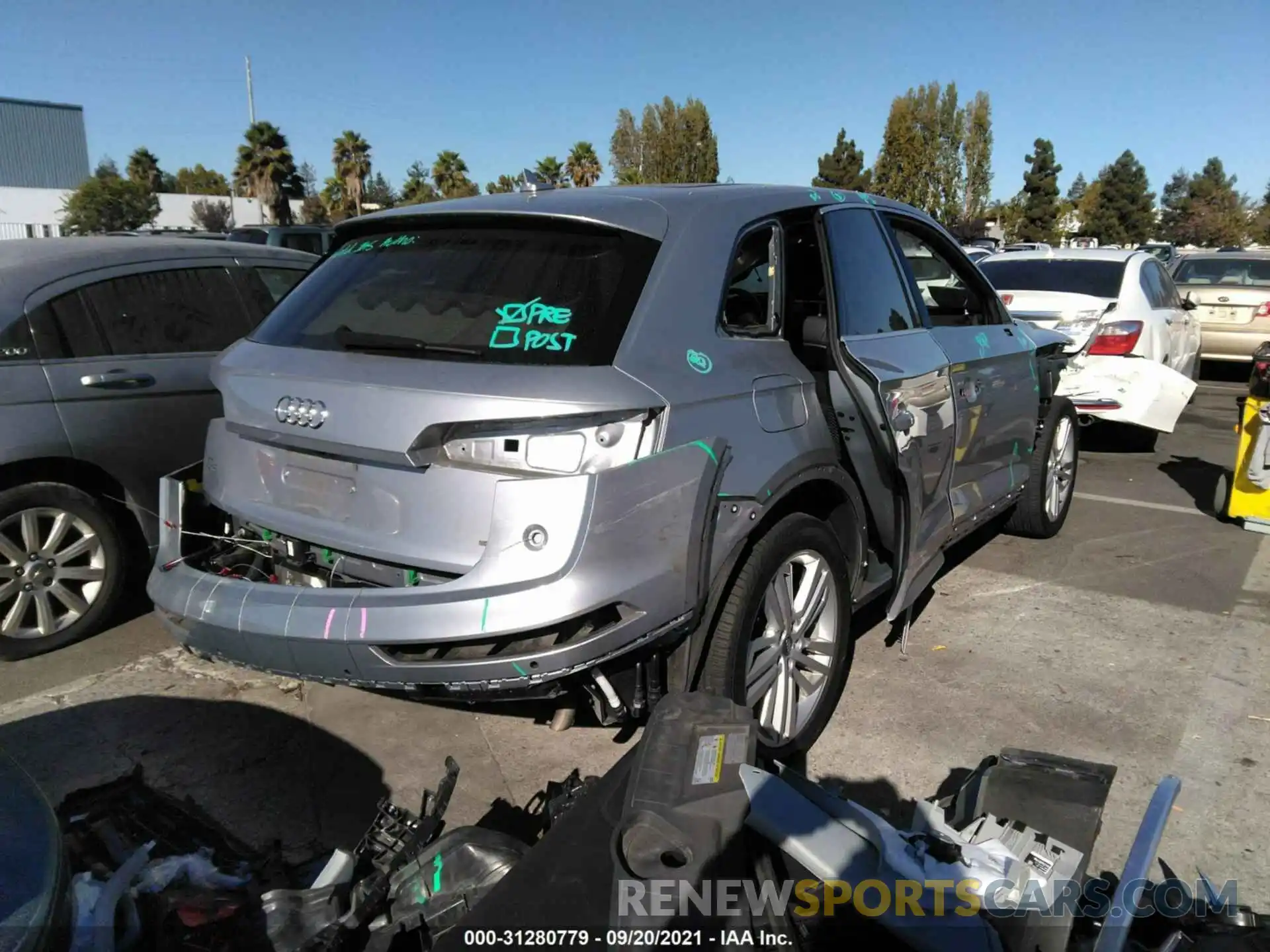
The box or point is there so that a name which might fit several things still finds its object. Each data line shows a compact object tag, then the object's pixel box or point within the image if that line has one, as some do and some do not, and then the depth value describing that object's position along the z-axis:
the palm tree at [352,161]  46.56
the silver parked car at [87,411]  3.94
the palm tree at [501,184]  36.27
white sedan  6.79
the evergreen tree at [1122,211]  65.50
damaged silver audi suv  2.38
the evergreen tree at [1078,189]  103.25
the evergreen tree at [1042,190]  59.84
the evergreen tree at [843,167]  50.81
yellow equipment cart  5.63
